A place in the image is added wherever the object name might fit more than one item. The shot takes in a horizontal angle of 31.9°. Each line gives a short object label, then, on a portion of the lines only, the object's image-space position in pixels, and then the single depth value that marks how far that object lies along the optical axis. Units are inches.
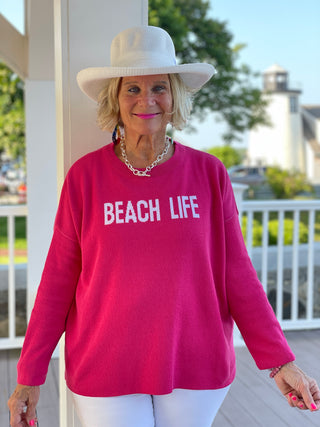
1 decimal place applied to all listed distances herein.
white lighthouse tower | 1349.7
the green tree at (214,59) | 474.3
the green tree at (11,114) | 507.8
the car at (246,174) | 1024.5
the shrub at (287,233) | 332.2
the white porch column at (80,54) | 66.8
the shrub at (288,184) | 515.8
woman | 52.9
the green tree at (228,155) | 993.4
